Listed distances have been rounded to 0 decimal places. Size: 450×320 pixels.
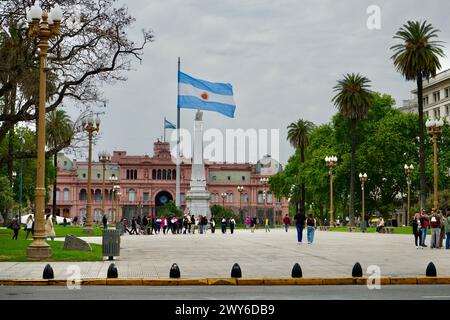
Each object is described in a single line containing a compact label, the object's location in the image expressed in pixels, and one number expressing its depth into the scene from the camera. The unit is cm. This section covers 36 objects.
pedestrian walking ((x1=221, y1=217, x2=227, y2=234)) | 6171
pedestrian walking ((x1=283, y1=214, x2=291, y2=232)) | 6216
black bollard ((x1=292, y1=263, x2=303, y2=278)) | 1753
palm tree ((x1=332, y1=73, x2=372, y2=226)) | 7601
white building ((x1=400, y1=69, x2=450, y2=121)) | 10888
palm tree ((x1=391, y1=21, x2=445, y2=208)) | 5772
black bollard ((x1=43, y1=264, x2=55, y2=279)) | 1709
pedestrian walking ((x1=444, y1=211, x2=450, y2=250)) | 3048
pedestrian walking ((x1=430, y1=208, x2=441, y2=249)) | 3089
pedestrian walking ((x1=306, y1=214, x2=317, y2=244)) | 3588
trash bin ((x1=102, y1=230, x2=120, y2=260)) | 2270
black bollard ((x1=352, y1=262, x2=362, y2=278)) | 1755
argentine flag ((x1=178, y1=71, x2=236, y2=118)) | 6425
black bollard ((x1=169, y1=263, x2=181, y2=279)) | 1750
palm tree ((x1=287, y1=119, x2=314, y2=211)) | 10381
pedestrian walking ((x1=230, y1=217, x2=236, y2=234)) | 6284
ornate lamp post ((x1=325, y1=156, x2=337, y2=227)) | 7119
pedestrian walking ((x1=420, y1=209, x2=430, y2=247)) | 3209
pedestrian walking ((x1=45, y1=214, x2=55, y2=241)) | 3322
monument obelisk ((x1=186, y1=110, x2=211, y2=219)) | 8025
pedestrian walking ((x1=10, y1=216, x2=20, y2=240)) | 3582
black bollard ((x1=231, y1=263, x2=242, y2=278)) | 1745
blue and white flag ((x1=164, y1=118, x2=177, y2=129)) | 8400
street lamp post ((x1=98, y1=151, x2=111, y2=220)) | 6200
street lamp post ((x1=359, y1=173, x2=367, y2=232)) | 6506
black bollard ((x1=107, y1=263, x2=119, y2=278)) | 1722
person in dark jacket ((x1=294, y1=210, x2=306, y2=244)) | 3591
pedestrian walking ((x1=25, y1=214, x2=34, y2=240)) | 3797
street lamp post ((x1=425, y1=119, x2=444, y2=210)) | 3916
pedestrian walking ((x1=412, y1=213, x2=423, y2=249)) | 3206
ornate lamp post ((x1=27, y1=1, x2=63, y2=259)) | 2281
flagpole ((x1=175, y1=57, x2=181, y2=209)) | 8394
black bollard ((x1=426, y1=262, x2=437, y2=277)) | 1758
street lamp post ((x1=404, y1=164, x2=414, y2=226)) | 6865
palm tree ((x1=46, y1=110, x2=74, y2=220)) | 4197
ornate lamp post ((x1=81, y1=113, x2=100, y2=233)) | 4283
